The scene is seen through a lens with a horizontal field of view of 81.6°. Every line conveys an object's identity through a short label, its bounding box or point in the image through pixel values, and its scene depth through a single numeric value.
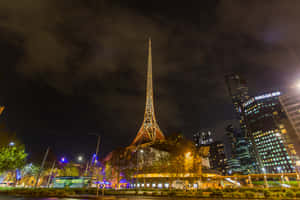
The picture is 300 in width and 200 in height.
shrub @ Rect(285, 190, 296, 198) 18.78
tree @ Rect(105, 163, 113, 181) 51.75
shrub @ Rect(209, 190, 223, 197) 21.61
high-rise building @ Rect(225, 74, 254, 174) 180.62
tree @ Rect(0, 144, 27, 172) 30.23
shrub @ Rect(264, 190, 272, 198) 19.65
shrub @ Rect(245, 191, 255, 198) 20.11
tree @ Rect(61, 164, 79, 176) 68.12
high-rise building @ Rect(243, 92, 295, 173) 139.12
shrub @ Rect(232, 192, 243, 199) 20.41
